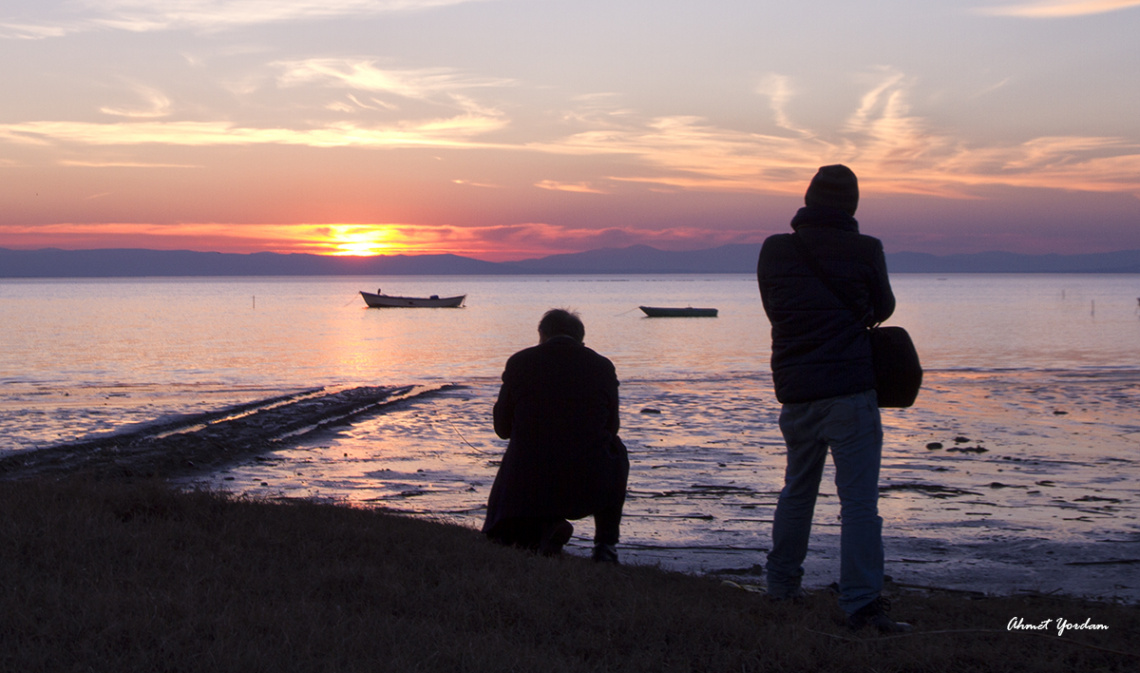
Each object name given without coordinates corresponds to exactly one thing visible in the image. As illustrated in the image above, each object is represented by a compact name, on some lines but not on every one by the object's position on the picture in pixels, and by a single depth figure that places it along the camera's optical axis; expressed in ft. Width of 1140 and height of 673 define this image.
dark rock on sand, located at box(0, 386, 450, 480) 35.94
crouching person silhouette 19.29
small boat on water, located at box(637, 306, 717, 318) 233.96
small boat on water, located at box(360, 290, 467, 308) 308.60
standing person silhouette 14.90
